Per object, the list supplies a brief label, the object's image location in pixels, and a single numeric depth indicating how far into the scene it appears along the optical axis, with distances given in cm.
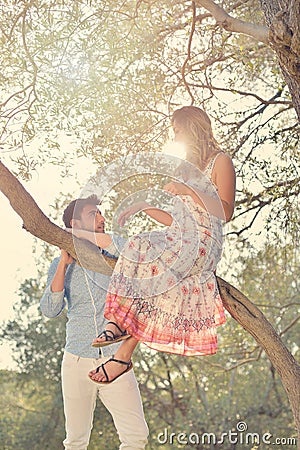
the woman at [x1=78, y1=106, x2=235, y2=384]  370
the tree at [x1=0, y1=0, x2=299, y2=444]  596
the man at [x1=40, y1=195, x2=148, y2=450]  404
